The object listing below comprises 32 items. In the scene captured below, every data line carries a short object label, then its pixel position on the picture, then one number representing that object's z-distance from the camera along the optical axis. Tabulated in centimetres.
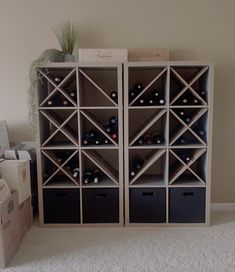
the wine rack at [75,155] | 245
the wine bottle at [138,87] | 250
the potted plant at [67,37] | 257
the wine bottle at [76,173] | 254
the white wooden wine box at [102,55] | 240
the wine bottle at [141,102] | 247
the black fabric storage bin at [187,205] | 253
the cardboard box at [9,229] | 195
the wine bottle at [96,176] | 259
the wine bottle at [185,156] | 254
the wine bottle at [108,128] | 251
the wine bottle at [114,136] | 249
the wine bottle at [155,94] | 250
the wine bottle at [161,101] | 245
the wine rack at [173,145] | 242
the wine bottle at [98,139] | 254
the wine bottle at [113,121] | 254
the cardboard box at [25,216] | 235
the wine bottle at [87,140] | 253
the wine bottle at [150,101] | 246
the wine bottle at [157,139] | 256
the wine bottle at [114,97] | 246
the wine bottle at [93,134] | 259
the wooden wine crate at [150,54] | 252
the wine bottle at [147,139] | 258
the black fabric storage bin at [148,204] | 254
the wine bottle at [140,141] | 254
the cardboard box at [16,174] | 226
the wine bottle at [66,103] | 249
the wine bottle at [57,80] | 245
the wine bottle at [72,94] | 248
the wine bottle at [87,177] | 255
